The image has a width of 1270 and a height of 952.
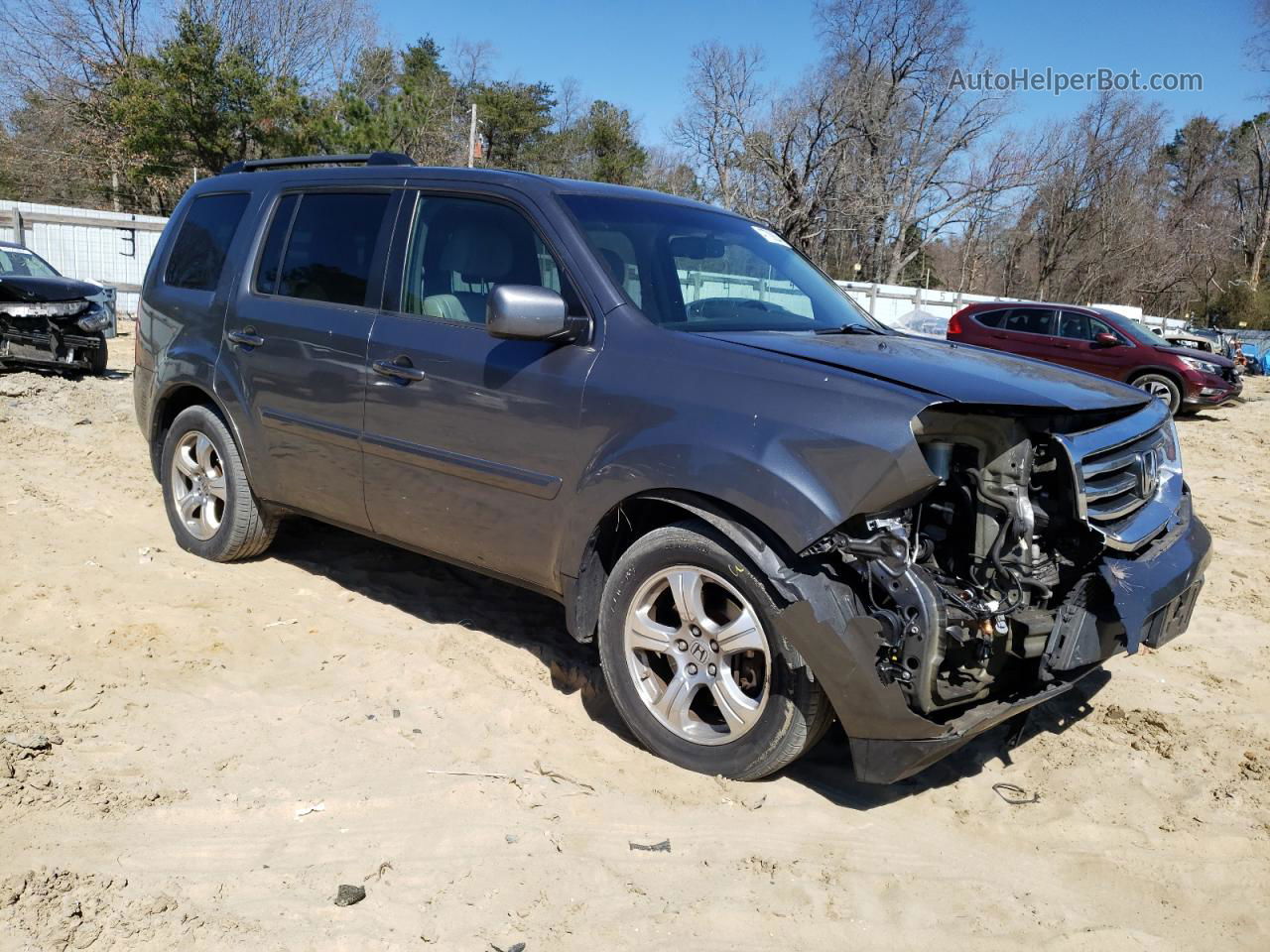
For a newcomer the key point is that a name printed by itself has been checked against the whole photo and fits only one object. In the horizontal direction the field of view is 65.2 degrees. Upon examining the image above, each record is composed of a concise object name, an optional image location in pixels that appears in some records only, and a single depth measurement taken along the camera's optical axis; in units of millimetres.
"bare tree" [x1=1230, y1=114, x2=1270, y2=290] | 49375
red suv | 15305
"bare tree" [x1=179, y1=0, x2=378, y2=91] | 34500
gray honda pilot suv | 2926
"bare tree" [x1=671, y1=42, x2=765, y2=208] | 37406
